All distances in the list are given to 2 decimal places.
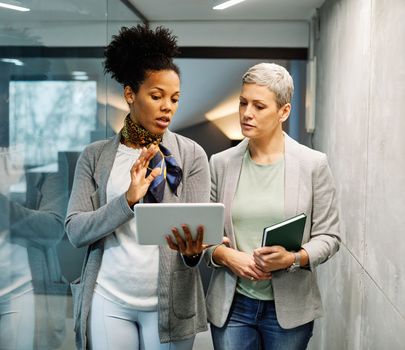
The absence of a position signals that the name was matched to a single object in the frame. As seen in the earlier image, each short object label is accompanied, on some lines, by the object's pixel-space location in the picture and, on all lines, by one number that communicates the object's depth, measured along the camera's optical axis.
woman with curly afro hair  1.76
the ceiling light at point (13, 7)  1.93
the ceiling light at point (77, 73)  2.78
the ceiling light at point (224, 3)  4.18
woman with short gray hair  1.98
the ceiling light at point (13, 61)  1.95
